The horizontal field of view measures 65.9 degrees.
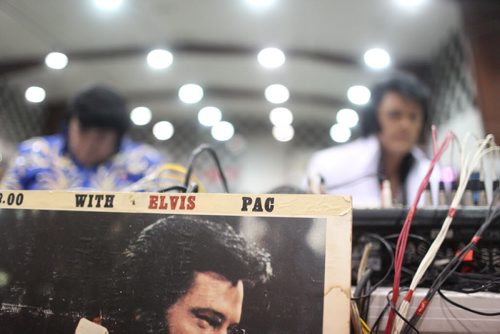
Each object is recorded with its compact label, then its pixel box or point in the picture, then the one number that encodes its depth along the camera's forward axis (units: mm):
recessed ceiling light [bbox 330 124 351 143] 4387
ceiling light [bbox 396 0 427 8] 2279
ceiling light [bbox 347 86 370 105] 3515
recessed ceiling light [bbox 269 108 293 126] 4258
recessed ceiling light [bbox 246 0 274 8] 2316
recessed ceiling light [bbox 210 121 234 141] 4684
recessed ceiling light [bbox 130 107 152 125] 4280
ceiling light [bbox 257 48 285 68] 2906
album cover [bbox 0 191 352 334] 369
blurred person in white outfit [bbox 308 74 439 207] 1570
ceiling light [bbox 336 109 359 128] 4037
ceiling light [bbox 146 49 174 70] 2982
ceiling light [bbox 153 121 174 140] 4715
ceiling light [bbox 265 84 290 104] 3616
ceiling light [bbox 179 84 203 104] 3676
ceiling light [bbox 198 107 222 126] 4387
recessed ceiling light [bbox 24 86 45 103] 3475
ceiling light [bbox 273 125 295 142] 4680
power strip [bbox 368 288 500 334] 423
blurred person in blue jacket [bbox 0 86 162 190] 1175
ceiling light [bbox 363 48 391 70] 2898
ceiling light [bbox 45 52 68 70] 3008
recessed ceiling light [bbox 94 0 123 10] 2361
